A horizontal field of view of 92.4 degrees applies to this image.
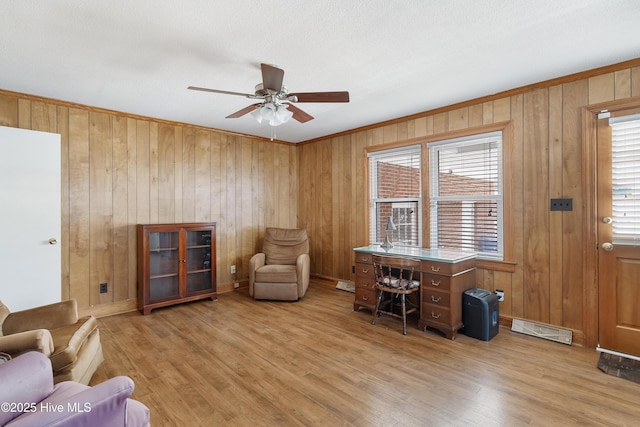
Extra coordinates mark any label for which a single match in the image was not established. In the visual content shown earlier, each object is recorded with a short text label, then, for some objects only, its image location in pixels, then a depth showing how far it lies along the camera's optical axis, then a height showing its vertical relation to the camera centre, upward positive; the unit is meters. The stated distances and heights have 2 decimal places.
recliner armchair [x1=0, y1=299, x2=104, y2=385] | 1.80 -0.85
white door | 2.94 -0.03
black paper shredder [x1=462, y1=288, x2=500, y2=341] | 2.98 -1.01
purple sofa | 1.09 -0.72
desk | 3.04 -0.74
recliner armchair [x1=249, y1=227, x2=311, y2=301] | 4.27 -0.78
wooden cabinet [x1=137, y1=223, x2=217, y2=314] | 3.84 -0.66
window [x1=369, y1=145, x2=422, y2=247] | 4.14 +0.27
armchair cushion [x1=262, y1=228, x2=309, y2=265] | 4.84 -0.50
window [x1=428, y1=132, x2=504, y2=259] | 3.44 +0.22
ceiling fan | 2.28 +0.95
